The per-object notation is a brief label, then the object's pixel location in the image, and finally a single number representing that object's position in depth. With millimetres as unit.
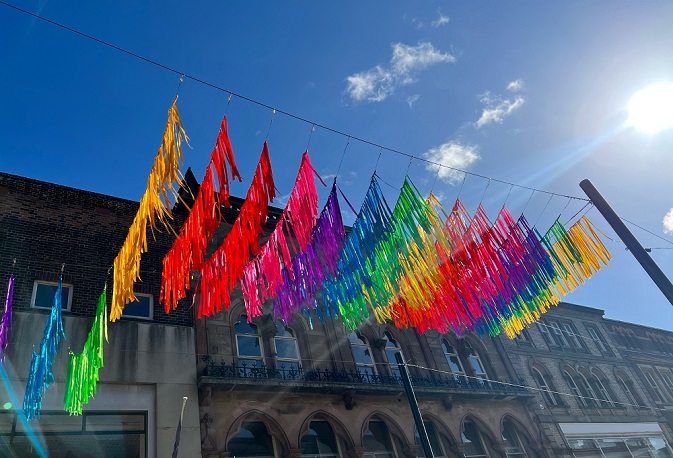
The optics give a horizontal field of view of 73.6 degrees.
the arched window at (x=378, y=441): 13469
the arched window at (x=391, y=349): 15617
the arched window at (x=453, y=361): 17062
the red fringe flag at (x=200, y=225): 6621
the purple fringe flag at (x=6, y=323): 9459
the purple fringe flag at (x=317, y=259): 8086
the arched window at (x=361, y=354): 15047
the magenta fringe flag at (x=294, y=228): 7609
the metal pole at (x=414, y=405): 8758
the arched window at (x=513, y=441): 16219
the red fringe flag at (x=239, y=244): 7039
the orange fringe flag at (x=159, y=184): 6438
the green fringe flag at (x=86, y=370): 8422
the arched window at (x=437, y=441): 14469
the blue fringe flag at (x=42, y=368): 8539
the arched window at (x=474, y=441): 15250
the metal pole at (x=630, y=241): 8281
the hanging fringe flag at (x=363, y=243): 8172
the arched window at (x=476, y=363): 17944
